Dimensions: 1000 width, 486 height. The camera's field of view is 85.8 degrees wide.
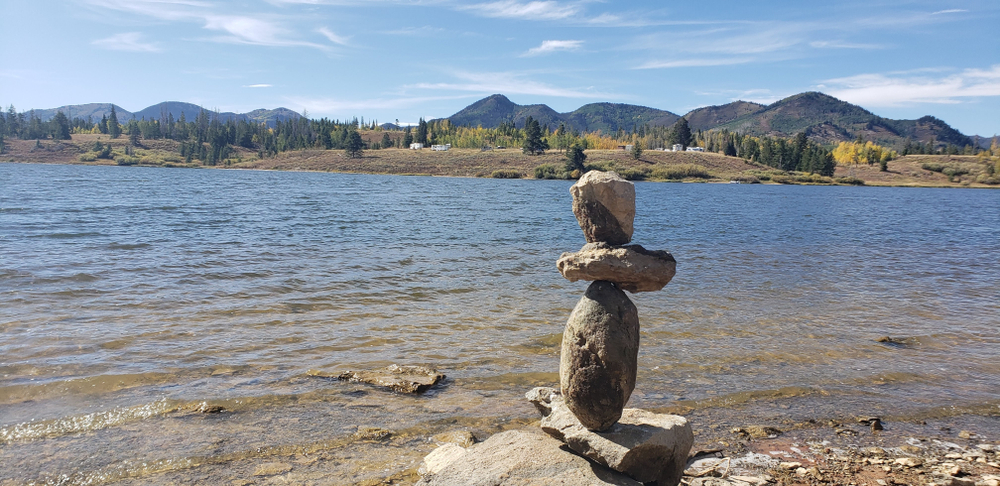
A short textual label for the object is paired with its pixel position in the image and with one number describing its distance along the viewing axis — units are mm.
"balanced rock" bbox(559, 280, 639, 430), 5613
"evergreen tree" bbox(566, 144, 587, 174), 135625
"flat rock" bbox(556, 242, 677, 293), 5566
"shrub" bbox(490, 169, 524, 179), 140500
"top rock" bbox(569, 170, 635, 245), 5746
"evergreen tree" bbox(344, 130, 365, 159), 172875
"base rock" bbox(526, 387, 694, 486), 5469
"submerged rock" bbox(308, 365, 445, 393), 8891
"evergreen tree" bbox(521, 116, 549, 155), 165500
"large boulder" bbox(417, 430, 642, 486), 5168
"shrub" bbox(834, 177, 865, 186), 155375
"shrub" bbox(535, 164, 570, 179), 138500
